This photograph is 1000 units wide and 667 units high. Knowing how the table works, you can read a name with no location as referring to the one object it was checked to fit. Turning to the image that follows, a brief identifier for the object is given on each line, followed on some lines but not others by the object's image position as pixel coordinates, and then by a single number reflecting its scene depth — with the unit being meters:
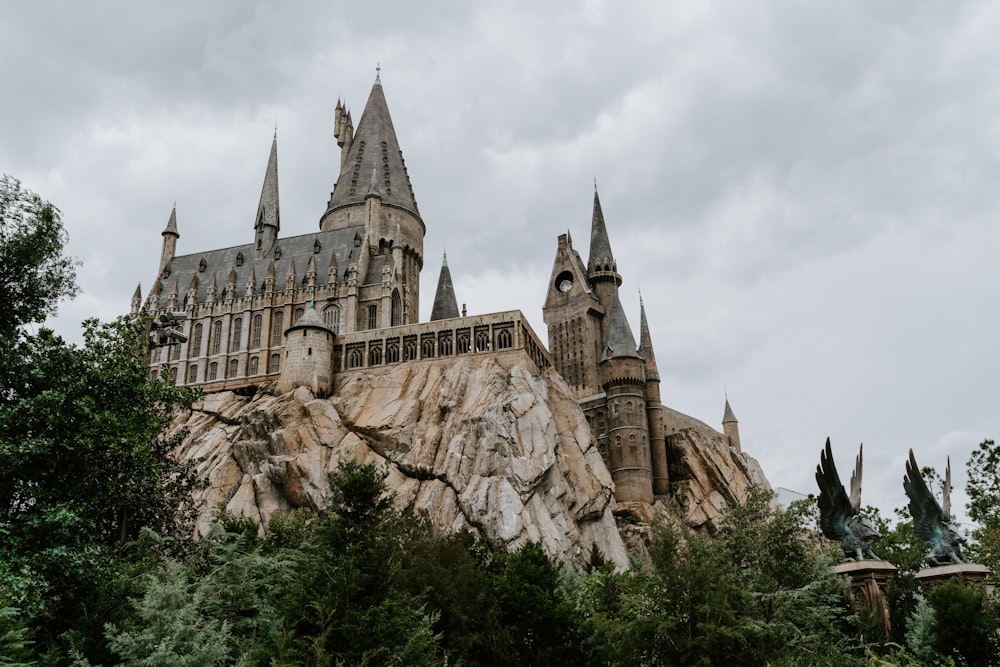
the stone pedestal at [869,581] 24.89
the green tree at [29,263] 24.70
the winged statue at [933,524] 26.31
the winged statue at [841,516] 25.89
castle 58.59
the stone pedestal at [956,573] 25.53
